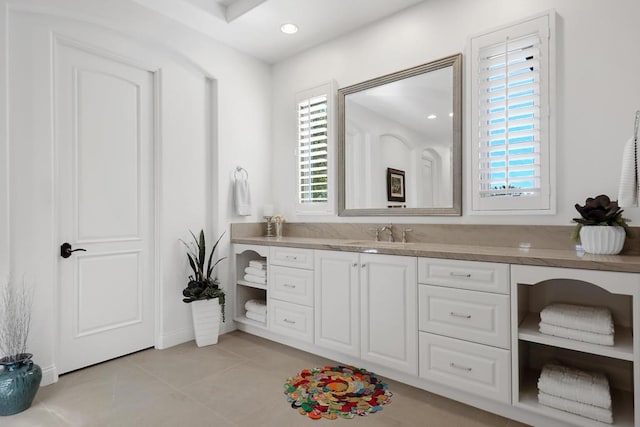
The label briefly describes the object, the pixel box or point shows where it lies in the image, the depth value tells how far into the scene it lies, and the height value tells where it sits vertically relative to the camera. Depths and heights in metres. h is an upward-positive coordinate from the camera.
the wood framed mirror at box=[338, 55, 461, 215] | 2.67 +0.56
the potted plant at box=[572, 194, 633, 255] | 1.91 -0.08
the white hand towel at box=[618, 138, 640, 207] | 1.81 +0.16
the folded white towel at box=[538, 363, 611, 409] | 1.73 -0.87
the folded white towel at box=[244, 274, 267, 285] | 3.26 -0.61
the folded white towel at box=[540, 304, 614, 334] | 1.74 -0.53
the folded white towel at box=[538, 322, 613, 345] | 1.72 -0.61
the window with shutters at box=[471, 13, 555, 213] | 2.26 +0.62
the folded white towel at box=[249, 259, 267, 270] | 3.27 -0.47
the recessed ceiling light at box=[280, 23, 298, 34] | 3.14 +1.63
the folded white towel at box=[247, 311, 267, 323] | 3.24 -0.95
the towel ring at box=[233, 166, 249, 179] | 3.53 +0.41
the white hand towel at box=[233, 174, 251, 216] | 3.46 +0.16
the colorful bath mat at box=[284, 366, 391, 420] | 2.10 -1.15
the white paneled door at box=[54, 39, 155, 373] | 2.58 +0.08
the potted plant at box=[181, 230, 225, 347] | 3.10 -0.73
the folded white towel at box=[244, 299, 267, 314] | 3.27 -0.87
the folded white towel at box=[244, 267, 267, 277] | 3.25 -0.54
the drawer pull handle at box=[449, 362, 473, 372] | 2.09 -0.91
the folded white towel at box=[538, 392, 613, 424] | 1.71 -0.97
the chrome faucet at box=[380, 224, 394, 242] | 2.96 -0.14
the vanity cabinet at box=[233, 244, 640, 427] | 1.87 -0.67
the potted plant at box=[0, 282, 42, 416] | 2.02 -0.85
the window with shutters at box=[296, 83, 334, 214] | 3.40 +0.61
